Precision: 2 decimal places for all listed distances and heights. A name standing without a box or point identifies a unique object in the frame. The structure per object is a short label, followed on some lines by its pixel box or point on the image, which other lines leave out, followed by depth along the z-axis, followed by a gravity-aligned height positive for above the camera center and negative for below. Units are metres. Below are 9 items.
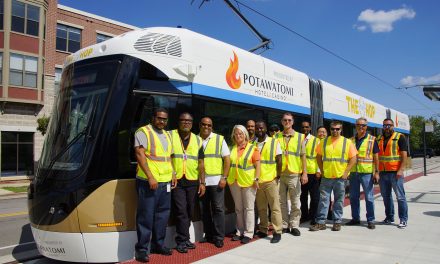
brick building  21.81 +4.81
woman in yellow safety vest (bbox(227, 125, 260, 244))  6.13 -0.38
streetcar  4.84 +0.44
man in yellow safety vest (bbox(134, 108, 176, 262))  4.98 -0.36
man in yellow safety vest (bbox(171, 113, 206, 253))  5.50 -0.29
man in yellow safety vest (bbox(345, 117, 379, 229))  7.20 -0.24
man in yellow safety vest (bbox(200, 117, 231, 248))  5.86 -0.30
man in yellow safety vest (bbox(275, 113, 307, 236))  6.65 -0.29
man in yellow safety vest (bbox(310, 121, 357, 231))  6.93 -0.29
